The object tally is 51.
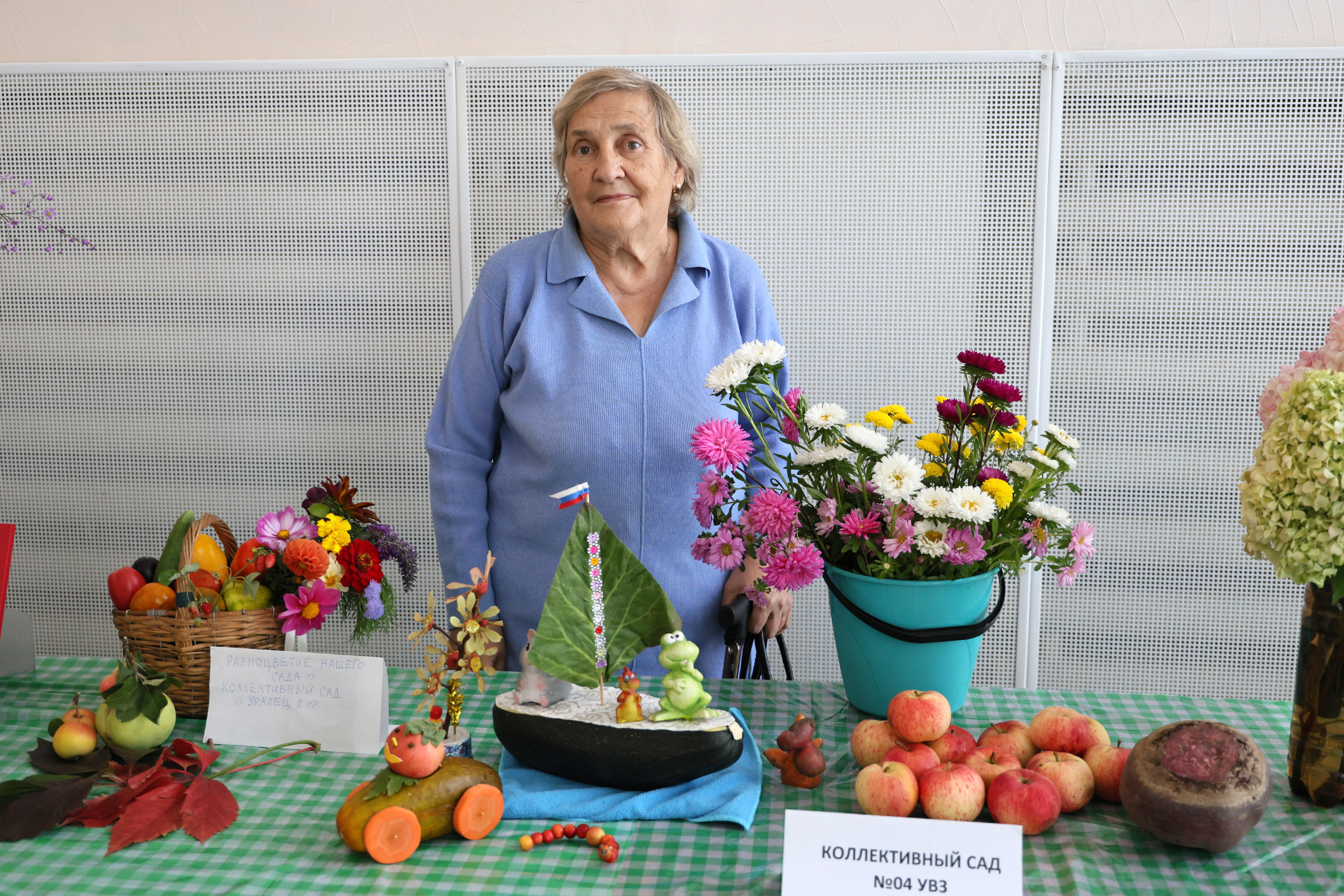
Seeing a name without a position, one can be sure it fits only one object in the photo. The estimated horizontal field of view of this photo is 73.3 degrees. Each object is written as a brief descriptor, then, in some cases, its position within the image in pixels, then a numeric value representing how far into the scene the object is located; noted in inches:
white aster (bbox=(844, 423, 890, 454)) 41.0
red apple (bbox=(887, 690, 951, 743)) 38.6
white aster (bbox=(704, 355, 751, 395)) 42.5
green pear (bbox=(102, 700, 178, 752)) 42.6
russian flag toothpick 41.2
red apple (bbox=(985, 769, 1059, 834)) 36.1
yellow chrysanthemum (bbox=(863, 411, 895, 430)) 42.3
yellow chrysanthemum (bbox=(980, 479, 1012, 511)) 40.3
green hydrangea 34.4
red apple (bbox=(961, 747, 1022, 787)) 37.6
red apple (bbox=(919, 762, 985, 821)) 35.6
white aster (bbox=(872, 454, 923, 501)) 40.0
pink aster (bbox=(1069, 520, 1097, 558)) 43.5
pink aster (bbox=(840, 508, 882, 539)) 41.3
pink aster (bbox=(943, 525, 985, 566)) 40.4
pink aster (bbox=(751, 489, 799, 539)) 40.9
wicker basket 46.9
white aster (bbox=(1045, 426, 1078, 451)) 42.2
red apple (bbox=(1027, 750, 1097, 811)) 38.0
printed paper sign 32.4
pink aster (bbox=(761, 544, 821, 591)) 40.7
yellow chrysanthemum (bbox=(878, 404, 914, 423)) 44.1
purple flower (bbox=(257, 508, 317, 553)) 48.2
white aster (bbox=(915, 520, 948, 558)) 40.6
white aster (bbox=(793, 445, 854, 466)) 41.8
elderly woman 61.2
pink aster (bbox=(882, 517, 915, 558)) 40.6
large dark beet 34.4
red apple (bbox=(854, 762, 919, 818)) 36.1
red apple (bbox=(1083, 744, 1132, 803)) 38.8
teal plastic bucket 42.8
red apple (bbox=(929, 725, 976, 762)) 38.7
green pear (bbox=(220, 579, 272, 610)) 47.6
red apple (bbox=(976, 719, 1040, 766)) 40.3
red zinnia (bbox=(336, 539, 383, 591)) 48.3
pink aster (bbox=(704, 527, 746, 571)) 43.2
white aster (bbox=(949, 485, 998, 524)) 39.2
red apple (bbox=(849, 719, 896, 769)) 39.9
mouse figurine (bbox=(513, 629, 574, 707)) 42.1
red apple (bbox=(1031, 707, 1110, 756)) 40.4
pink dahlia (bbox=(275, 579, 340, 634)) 46.8
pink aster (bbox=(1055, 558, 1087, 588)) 43.8
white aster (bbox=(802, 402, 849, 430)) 42.6
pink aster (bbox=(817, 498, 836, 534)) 42.3
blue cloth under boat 39.1
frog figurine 40.0
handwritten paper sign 44.8
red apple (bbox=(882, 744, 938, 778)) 37.5
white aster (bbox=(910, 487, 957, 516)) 39.8
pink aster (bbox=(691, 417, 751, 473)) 42.9
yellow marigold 48.6
